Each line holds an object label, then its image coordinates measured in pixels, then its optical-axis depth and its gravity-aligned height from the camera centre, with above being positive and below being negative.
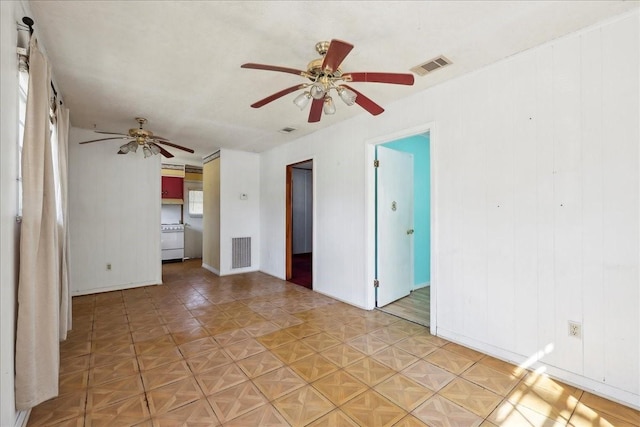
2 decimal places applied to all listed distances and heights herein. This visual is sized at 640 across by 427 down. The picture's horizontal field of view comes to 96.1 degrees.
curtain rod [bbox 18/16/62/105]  1.66 +1.12
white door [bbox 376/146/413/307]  3.77 -0.17
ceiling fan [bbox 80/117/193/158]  3.79 +0.96
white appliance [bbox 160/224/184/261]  7.13 -0.74
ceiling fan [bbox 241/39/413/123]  1.73 +0.91
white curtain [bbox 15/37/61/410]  1.62 -0.29
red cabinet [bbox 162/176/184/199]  7.60 +0.69
